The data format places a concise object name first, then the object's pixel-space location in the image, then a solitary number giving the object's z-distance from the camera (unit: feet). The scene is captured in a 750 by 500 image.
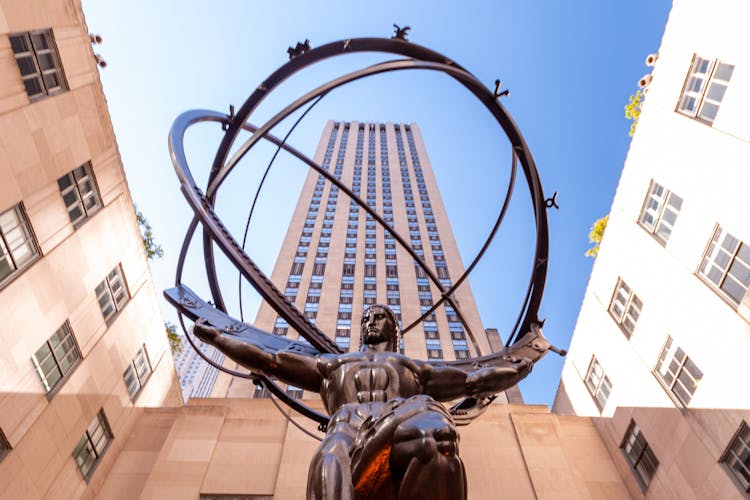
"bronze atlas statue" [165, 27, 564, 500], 10.53
